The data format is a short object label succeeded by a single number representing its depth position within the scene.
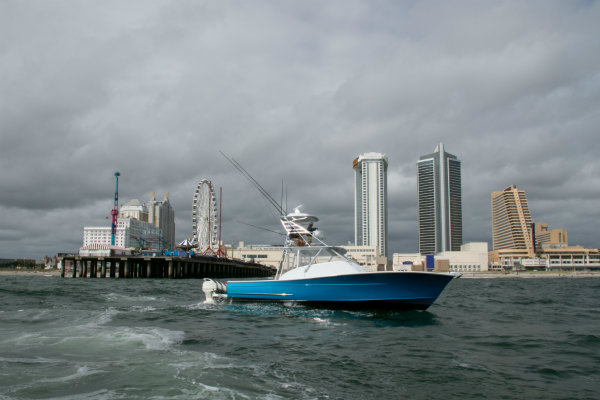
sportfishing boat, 14.64
